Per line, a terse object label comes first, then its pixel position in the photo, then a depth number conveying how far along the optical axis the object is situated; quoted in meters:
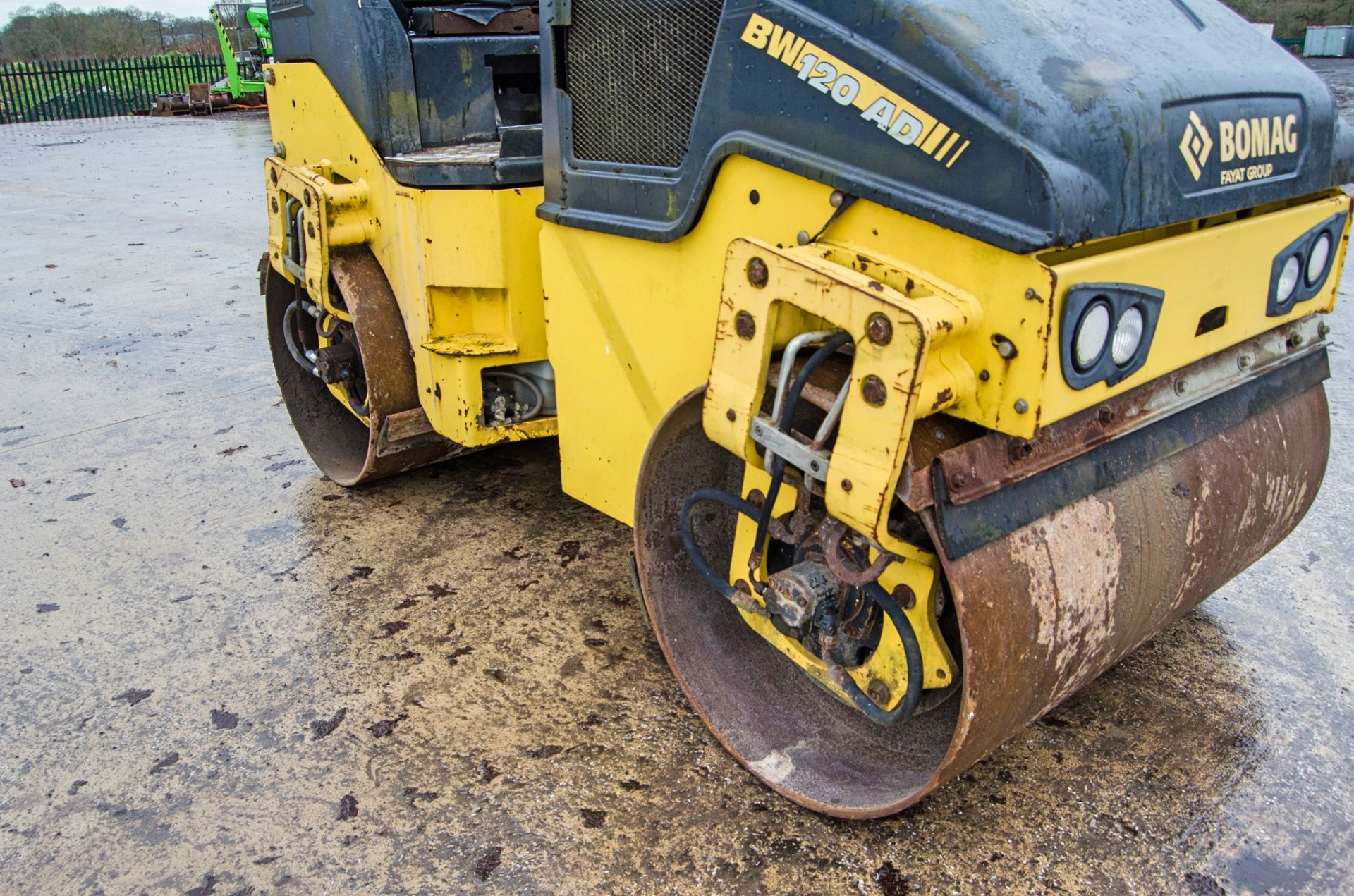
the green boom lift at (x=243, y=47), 15.83
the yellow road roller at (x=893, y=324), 1.59
